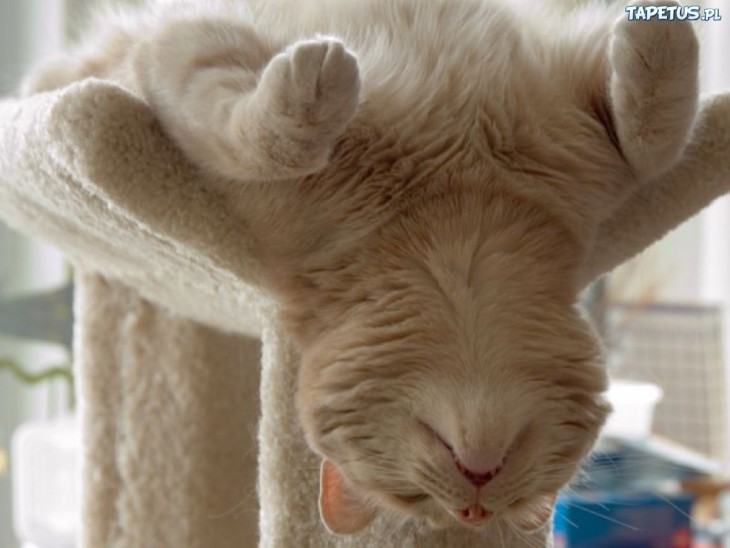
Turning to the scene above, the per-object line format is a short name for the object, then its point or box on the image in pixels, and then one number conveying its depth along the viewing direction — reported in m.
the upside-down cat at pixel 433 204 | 0.59
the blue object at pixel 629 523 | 1.70
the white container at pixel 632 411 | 1.92
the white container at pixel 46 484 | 1.59
